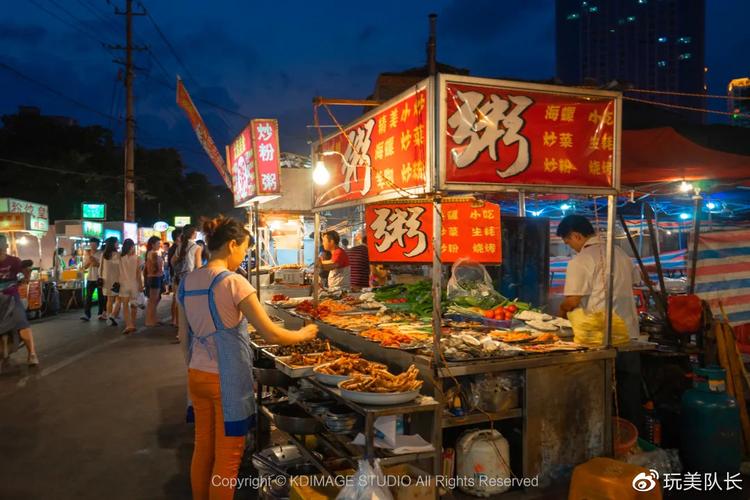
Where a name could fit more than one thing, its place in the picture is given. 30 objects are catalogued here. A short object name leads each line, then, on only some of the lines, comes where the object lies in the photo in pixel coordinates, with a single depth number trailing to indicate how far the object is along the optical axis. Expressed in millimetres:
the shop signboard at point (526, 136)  3826
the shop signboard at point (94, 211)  30000
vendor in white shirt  5172
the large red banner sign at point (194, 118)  11234
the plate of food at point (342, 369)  4137
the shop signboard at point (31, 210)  18391
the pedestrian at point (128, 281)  13344
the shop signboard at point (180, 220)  44062
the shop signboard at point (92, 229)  22828
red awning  7508
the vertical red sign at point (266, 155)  7355
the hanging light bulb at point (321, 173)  6172
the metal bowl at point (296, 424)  4348
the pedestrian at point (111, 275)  14398
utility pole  24469
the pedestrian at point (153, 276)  13414
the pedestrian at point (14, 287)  9289
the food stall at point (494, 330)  3861
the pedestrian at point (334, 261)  10356
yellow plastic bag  4746
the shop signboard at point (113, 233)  25098
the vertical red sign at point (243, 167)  7703
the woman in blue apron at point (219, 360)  3709
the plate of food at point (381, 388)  3539
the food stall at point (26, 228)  15734
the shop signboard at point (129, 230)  25172
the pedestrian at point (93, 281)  15727
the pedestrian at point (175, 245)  9457
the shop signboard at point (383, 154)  4000
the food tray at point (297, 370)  4387
